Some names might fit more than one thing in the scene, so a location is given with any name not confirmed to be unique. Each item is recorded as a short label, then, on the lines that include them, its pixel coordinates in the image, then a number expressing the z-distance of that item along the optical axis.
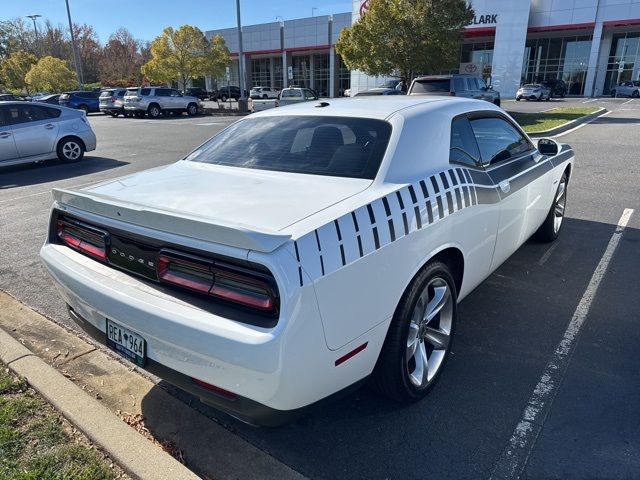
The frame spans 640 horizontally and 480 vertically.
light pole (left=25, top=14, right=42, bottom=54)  64.15
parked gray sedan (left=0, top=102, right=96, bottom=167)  10.45
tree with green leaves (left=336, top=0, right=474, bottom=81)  19.05
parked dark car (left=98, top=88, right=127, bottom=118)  30.23
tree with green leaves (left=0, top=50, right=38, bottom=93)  58.34
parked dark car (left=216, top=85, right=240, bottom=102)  49.69
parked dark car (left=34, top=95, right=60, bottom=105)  32.98
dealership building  41.03
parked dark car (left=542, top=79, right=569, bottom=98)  43.81
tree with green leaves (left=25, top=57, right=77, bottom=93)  49.28
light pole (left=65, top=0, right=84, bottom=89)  44.00
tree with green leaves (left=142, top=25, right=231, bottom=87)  38.78
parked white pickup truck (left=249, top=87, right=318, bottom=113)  23.12
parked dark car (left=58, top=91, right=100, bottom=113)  33.19
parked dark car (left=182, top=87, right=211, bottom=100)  48.96
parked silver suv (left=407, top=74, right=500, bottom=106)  15.50
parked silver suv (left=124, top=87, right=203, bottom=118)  28.89
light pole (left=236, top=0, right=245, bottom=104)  26.71
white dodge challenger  1.91
